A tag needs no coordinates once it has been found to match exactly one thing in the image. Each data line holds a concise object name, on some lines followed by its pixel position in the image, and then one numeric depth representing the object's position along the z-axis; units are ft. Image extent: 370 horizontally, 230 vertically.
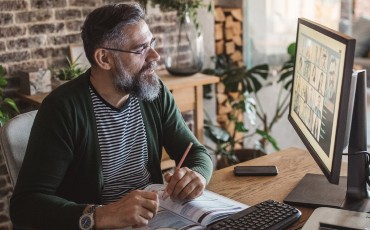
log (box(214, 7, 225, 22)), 13.64
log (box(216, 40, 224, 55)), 13.93
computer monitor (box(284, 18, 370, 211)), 4.31
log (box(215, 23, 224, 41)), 13.73
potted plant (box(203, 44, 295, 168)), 11.64
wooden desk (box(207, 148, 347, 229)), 5.44
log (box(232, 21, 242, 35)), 14.07
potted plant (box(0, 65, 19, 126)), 9.14
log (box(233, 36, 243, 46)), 14.21
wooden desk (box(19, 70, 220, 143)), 10.37
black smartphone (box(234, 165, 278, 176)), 6.07
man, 5.22
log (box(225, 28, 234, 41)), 14.01
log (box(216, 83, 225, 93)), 13.89
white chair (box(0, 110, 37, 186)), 5.61
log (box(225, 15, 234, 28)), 13.91
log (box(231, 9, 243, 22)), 13.88
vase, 10.94
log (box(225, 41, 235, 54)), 14.03
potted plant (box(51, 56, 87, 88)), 9.84
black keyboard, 4.59
